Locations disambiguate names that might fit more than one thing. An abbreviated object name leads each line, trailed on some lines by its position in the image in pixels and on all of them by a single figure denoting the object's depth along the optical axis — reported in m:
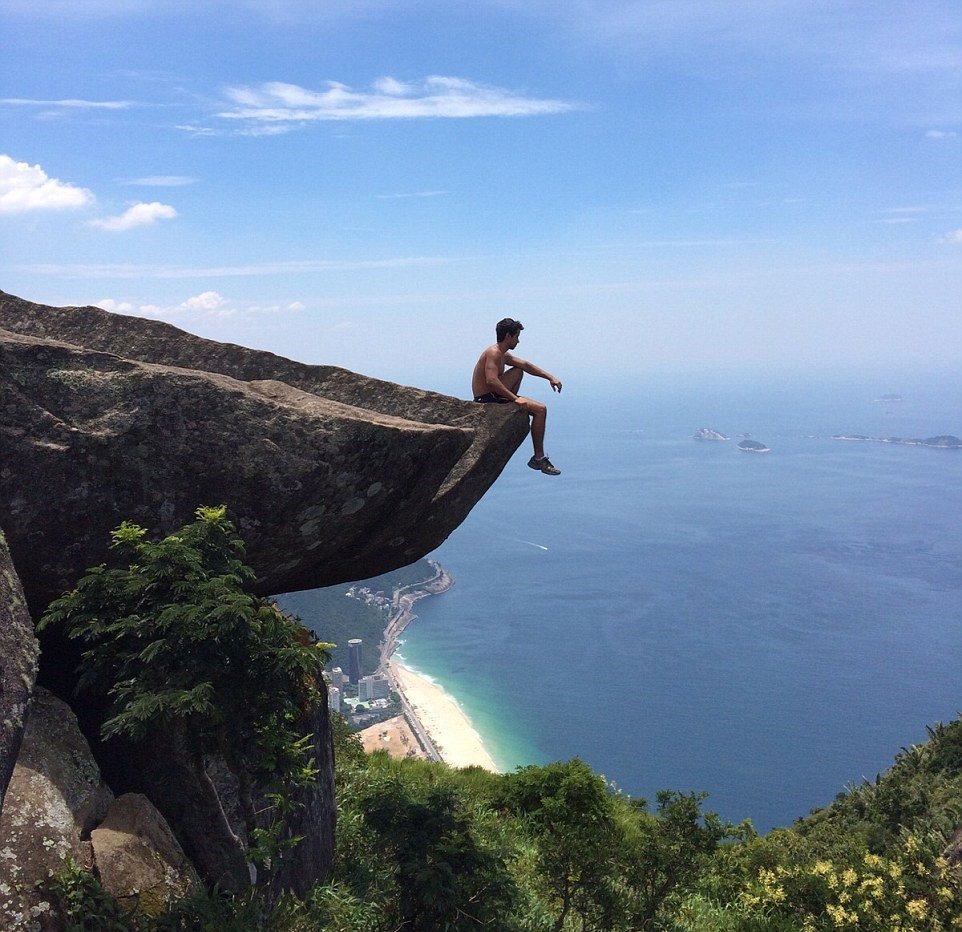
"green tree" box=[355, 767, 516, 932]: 8.30
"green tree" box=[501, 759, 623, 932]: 9.60
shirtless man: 11.24
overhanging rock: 7.87
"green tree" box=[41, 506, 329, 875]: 6.15
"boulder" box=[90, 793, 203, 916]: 6.49
